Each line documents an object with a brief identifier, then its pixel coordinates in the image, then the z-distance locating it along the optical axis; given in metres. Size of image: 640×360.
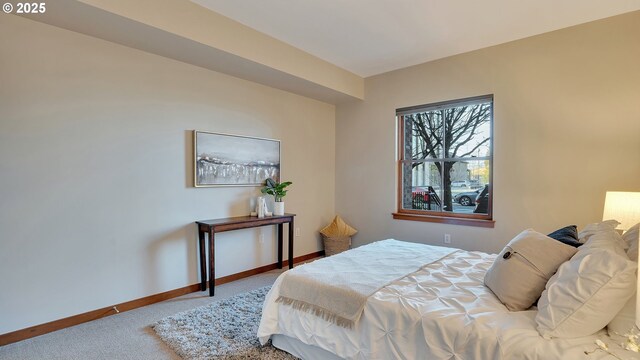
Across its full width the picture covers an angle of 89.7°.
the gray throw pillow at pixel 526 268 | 1.61
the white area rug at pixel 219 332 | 2.17
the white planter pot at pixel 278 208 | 4.01
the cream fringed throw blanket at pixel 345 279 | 1.85
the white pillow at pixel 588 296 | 1.28
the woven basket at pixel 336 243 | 4.65
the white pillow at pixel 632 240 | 1.49
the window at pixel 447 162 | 3.80
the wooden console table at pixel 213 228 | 3.27
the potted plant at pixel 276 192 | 4.02
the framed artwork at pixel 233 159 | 3.48
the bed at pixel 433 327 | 1.36
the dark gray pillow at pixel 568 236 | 1.88
